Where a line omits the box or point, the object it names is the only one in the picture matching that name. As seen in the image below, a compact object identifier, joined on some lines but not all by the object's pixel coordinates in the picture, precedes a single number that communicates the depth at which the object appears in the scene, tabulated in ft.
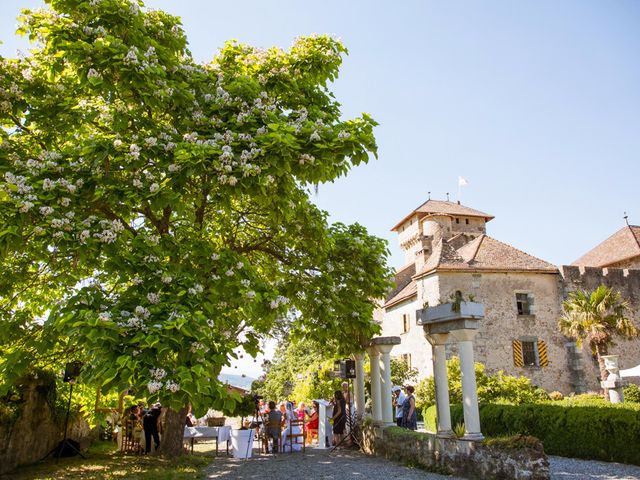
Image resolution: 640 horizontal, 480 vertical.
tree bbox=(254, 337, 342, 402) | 69.31
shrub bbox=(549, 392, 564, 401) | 81.76
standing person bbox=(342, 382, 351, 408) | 49.97
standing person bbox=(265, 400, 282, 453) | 48.32
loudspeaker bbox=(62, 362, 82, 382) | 35.29
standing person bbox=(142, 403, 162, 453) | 46.42
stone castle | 88.33
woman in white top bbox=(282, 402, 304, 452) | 49.68
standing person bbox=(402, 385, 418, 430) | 49.78
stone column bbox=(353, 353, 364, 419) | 49.63
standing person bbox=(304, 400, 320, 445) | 58.90
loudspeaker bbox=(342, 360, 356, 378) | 50.75
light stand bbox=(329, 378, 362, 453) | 47.95
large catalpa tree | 19.35
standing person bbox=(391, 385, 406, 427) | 53.83
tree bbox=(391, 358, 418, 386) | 90.58
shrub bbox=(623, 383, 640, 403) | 66.28
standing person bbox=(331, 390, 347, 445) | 49.37
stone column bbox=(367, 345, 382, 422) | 44.75
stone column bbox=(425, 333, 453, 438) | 34.22
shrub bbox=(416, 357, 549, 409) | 68.39
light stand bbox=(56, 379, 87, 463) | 40.81
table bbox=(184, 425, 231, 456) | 46.82
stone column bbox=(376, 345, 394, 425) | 44.39
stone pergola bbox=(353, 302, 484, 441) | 31.72
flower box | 32.78
